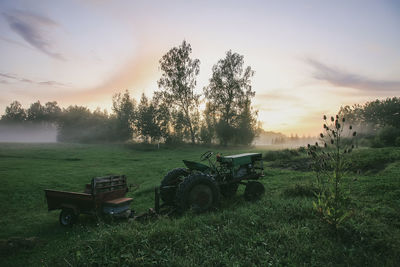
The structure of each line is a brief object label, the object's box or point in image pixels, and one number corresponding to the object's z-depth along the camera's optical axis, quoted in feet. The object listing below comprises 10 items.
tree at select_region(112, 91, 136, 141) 175.32
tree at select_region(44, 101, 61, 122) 270.65
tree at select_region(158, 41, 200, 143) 135.13
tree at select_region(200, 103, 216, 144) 151.41
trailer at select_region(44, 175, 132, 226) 22.53
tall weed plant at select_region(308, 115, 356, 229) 14.69
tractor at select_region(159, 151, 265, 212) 21.54
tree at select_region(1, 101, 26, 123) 294.25
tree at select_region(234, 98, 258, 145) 140.15
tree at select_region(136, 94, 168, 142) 144.66
